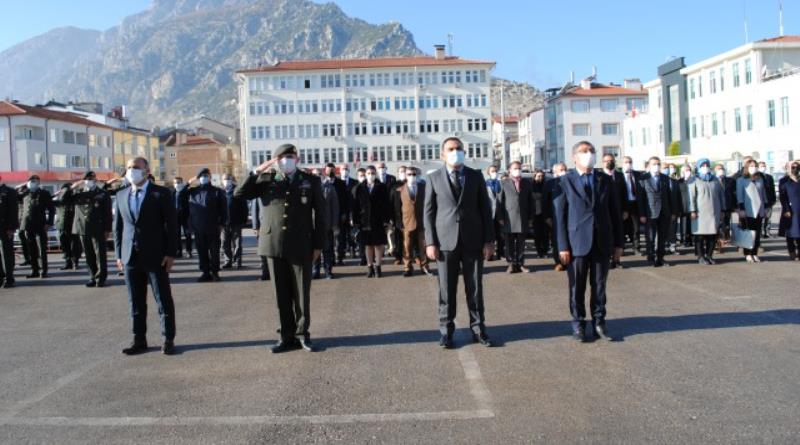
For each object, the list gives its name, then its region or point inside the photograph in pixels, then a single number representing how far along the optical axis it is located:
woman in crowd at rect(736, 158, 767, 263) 14.34
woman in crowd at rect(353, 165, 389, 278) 13.72
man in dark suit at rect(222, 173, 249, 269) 15.46
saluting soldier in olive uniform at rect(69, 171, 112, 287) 13.47
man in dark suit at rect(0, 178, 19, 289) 13.62
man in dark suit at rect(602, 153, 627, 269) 12.76
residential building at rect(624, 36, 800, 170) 49.50
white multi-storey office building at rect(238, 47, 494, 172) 90.44
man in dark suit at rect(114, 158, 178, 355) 7.66
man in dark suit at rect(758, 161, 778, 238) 16.08
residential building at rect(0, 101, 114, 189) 75.31
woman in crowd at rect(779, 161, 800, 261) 13.52
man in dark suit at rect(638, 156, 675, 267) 13.91
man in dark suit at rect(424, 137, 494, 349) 7.57
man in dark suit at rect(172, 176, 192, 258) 15.30
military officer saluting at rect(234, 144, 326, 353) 7.50
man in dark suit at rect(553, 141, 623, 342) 7.64
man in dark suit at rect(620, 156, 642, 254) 14.75
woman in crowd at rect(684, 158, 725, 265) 13.69
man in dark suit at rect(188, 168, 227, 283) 14.03
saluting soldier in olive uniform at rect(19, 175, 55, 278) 14.91
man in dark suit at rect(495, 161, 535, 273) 13.81
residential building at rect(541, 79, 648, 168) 91.12
